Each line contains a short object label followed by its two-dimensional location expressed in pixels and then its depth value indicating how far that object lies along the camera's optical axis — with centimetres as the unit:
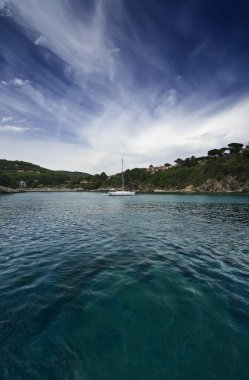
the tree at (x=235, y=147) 18662
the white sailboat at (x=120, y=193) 11338
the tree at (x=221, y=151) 19286
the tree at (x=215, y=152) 19732
